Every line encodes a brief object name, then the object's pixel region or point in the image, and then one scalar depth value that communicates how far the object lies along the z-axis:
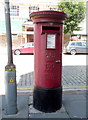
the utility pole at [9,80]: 3.18
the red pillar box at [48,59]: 3.29
